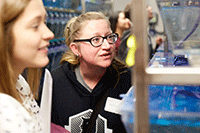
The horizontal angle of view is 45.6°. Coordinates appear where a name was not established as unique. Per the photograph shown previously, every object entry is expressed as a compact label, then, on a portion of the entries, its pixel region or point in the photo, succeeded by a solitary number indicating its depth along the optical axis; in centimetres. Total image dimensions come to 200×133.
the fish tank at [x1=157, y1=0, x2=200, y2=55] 106
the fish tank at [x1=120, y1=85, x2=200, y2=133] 84
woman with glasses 145
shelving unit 63
